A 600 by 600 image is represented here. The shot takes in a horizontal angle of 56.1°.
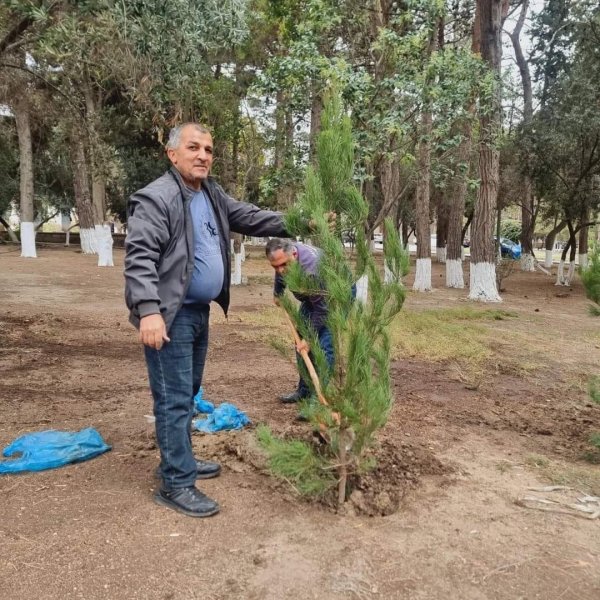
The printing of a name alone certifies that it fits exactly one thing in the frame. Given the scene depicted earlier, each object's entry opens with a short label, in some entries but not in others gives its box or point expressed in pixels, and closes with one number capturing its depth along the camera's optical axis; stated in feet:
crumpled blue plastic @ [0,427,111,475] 10.74
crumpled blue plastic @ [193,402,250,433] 13.16
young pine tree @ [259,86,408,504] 8.89
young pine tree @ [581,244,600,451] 12.82
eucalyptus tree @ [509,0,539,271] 73.41
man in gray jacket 8.20
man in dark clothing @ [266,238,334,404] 9.94
